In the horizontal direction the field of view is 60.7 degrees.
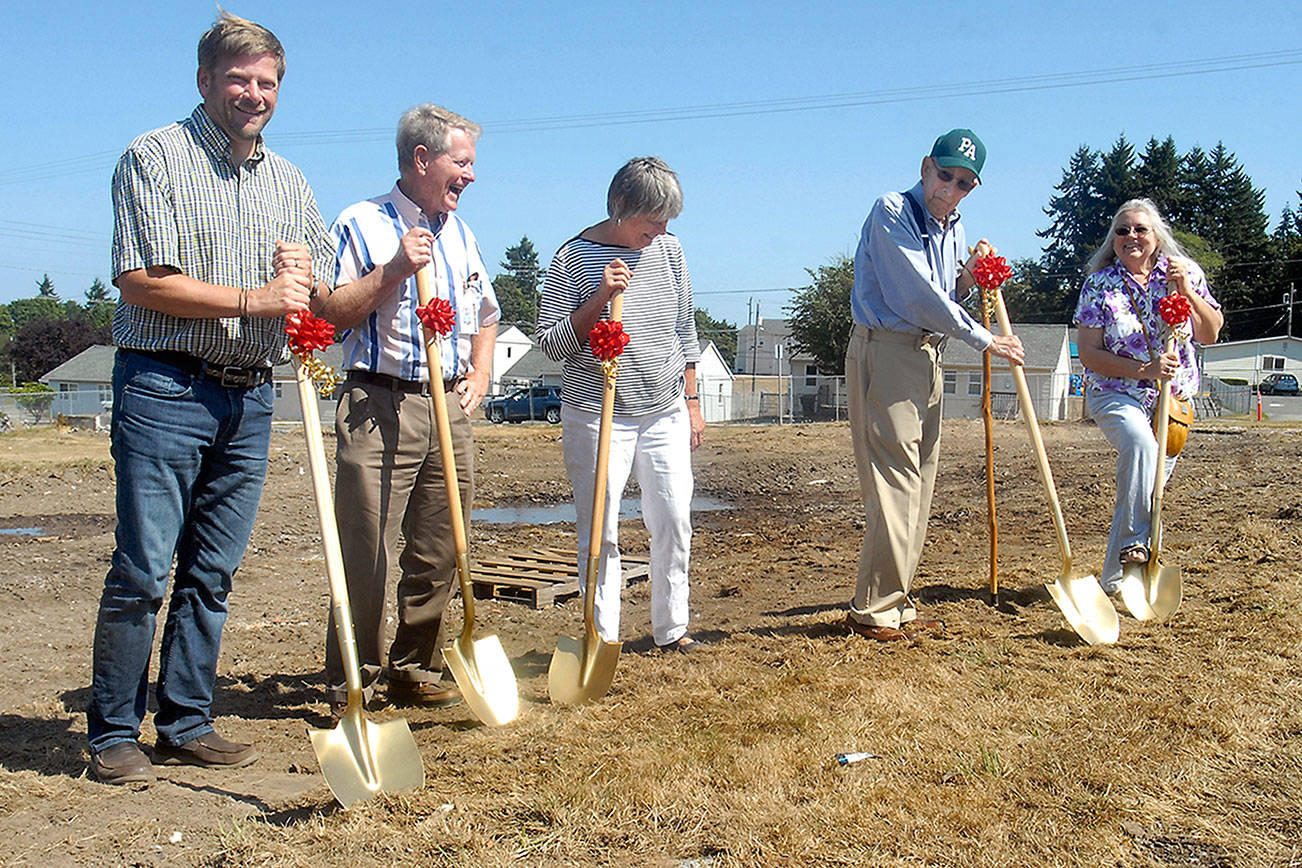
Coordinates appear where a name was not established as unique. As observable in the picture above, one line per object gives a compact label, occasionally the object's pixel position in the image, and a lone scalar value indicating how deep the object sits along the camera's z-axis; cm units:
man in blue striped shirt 414
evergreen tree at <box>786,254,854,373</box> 4709
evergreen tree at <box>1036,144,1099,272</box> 8269
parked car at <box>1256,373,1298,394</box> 6085
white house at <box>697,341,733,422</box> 4872
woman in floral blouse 563
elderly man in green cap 485
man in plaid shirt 336
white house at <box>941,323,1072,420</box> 4194
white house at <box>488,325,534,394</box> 8625
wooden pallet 655
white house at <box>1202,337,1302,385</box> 6956
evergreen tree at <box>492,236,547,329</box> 14452
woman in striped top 455
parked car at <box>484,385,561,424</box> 4350
